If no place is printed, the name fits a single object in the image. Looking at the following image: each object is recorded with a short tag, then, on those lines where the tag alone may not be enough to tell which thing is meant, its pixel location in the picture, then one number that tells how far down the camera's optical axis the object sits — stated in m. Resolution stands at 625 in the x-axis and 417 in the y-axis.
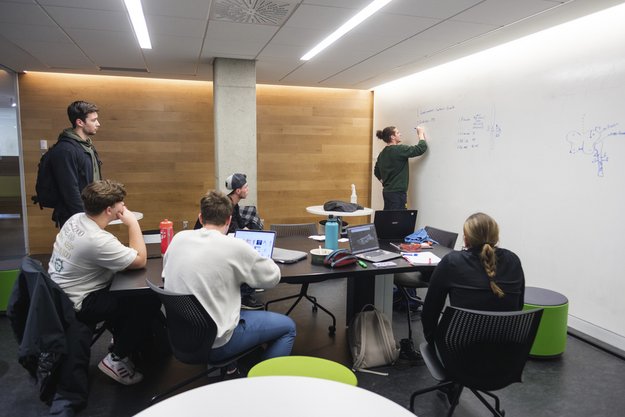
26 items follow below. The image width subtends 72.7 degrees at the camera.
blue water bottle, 3.04
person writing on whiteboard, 5.45
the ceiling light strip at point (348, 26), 3.11
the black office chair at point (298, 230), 3.96
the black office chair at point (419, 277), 3.35
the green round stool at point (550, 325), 2.95
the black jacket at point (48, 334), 2.08
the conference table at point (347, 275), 2.44
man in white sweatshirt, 2.07
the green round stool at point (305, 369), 1.72
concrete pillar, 4.98
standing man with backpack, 3.24
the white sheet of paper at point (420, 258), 2.78
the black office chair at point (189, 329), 2.00
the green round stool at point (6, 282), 3.71
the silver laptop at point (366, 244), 2.88
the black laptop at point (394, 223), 3.44
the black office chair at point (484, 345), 1.89
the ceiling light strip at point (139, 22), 3.12
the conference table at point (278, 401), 1.19
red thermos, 2.90
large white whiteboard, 3.24
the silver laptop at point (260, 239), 2.73
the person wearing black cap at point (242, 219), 3.45
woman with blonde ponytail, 2.06
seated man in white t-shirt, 2.34
